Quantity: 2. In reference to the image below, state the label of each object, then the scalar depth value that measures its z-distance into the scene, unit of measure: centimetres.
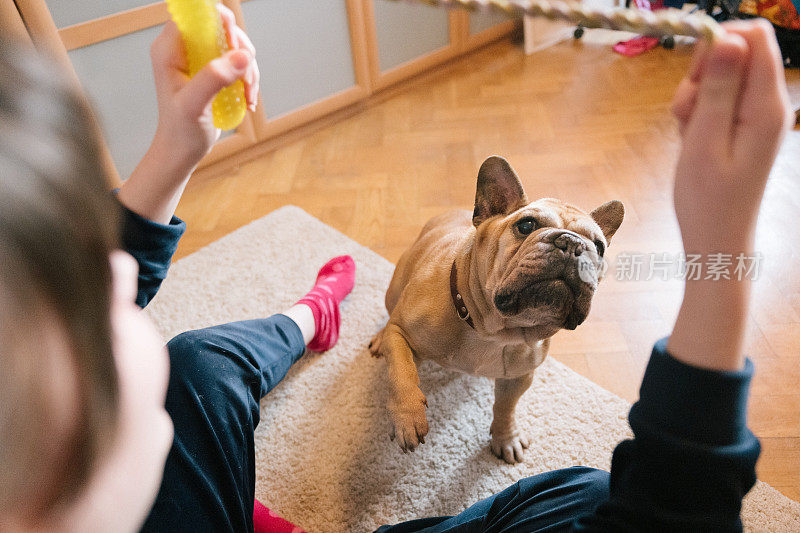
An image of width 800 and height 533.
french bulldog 82
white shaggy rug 107
